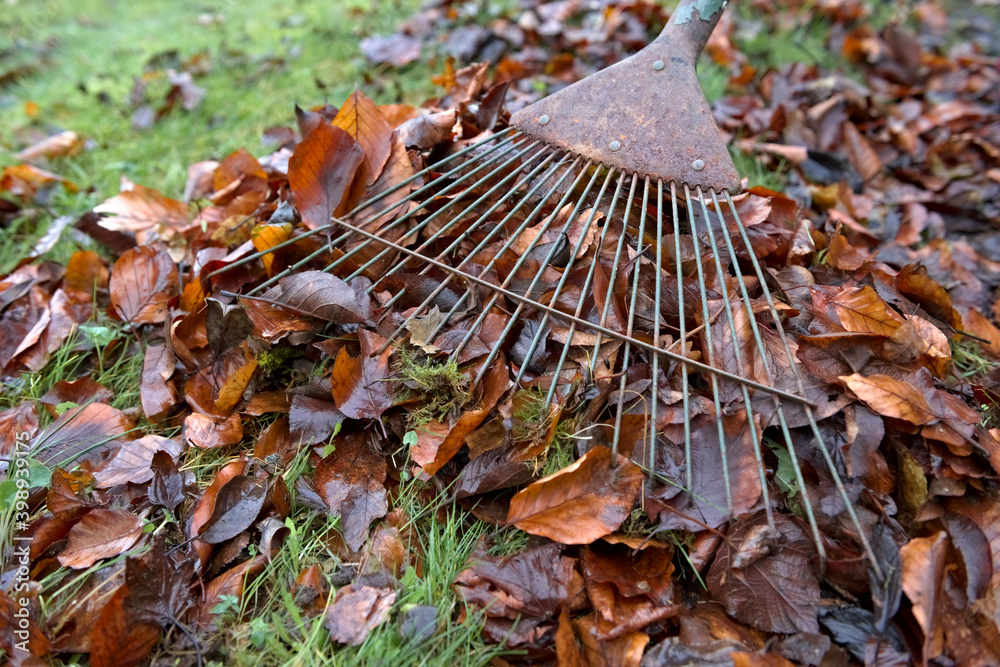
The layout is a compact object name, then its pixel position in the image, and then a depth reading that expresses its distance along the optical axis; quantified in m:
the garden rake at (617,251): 0.67
